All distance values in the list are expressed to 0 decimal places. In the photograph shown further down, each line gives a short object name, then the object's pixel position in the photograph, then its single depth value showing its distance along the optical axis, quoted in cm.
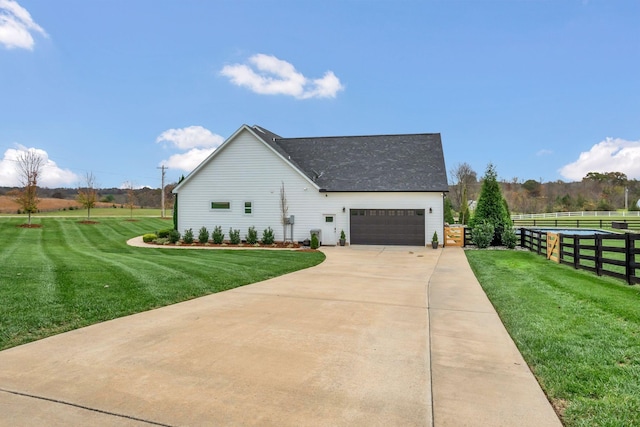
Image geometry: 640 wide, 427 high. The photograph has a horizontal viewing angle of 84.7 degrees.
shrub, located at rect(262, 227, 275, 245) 2063
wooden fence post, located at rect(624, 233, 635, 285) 850
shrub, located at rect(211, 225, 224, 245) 2136
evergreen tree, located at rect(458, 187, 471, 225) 3656
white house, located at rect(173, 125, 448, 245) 2031
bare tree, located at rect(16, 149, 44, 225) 2816
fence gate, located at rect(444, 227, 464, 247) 2039
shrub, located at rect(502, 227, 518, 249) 1888
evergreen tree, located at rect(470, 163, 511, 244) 1958
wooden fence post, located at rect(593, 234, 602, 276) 968
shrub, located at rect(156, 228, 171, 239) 2291
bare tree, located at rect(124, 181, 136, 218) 4834
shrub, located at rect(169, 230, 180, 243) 2164
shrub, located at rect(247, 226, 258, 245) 2083
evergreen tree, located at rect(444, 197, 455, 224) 3165
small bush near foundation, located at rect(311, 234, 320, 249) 1925
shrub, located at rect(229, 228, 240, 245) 2114
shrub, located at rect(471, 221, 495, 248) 1921
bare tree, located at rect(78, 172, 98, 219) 3416
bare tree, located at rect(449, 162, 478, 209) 5902
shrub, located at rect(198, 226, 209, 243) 2156
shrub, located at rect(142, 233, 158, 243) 2253
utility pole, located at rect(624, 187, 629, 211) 6662
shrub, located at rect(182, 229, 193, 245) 2156
